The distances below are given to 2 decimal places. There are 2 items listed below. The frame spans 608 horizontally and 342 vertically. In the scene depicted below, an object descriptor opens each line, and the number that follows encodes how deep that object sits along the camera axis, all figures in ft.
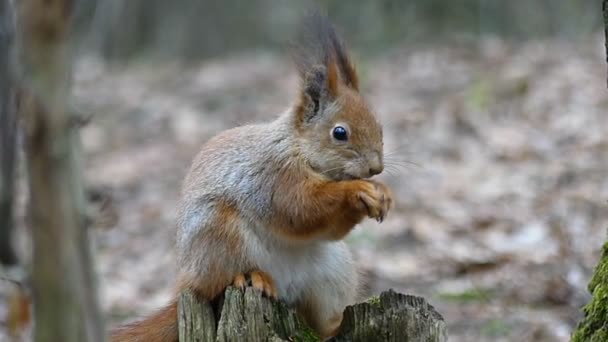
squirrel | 20.59
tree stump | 18.11
